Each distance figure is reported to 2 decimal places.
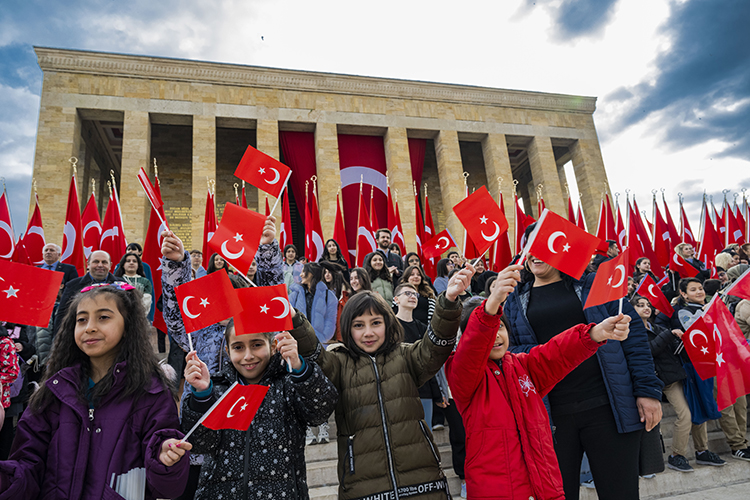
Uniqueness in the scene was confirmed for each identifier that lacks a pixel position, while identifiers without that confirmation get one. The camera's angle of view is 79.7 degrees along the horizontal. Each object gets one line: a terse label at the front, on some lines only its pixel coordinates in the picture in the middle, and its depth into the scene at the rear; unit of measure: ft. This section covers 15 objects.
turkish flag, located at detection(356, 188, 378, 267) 34.03
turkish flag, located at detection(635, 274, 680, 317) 18.03
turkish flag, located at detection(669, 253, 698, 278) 27.58
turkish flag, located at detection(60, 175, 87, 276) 27.09
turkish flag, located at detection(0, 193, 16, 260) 23.40
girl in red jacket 6.77
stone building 48.75
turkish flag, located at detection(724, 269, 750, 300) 11.02
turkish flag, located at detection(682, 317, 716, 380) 11.58
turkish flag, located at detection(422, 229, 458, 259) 23.28
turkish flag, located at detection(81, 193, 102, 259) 28.55
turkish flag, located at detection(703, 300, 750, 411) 10.59
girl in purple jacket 5.60
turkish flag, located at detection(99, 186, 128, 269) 28.63
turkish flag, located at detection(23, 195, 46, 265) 29.35
